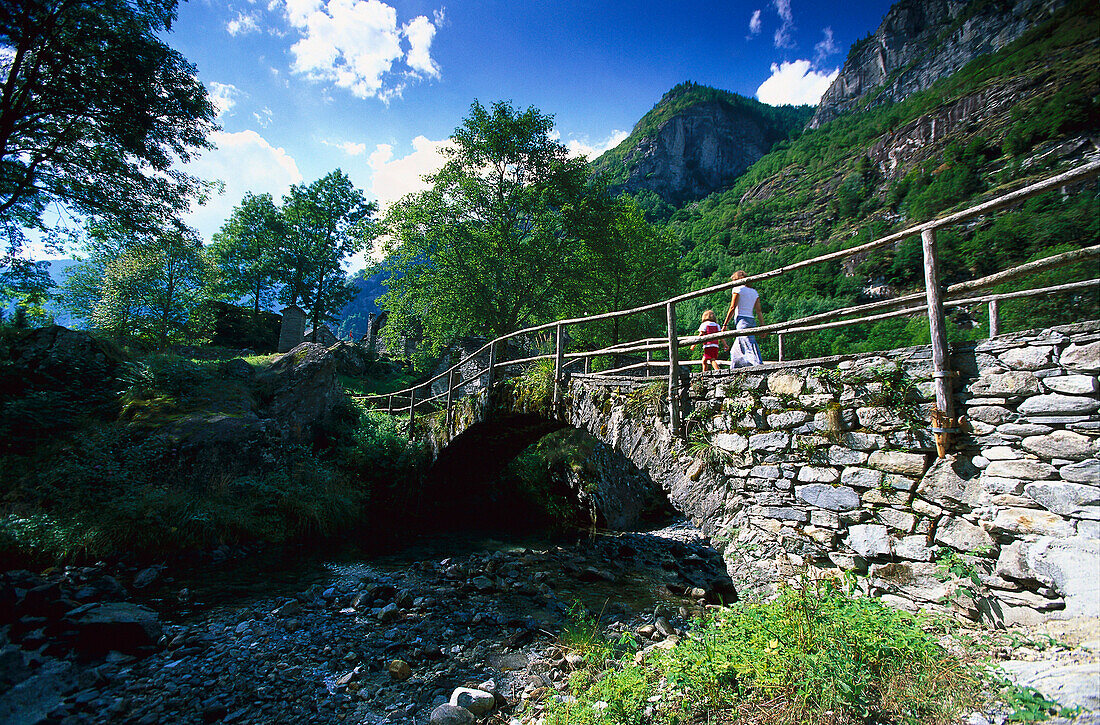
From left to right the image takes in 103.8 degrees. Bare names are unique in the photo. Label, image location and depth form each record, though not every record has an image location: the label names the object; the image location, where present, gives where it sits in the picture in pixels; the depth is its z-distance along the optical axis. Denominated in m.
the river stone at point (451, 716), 3.86
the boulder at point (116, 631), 4.90
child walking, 5.68
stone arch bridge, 2.86
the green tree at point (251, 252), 28.16
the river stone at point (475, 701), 4.03
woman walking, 5.67
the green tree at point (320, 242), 28.86
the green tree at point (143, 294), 20.89
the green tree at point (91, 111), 10.35
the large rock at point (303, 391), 12.24
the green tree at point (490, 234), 18.28
